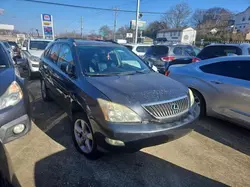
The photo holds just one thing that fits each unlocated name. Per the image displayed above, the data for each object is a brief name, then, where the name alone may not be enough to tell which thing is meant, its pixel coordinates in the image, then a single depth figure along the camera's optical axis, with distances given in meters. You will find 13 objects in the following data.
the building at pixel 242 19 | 55.47
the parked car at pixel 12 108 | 2.19
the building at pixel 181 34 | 57.95
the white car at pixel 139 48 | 10.44
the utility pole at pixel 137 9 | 18.23
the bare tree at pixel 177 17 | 61.54
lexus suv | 2.07
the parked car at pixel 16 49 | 14.57
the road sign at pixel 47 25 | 18.61
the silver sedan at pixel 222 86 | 3.20
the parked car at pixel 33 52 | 7.48
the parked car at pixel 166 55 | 7.83
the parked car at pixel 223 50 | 5.81
